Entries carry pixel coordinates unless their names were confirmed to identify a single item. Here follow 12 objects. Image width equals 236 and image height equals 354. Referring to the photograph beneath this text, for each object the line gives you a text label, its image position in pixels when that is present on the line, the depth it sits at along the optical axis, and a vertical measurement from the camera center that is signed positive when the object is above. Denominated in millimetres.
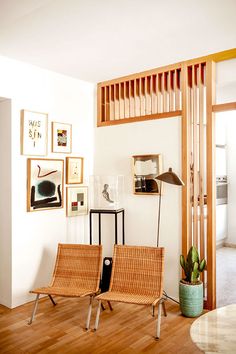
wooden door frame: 3508 -3
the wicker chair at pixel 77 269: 3521 -965
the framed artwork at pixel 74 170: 4223 +151
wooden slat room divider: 3518 +668
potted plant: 3318 -1072
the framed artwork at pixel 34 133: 3742 +568
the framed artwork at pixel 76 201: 4234 -251
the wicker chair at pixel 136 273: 3331 -967
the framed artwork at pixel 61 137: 4082 +559
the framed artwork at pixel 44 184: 3809 -27
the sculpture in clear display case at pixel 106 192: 4086 -133
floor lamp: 3408 +30
